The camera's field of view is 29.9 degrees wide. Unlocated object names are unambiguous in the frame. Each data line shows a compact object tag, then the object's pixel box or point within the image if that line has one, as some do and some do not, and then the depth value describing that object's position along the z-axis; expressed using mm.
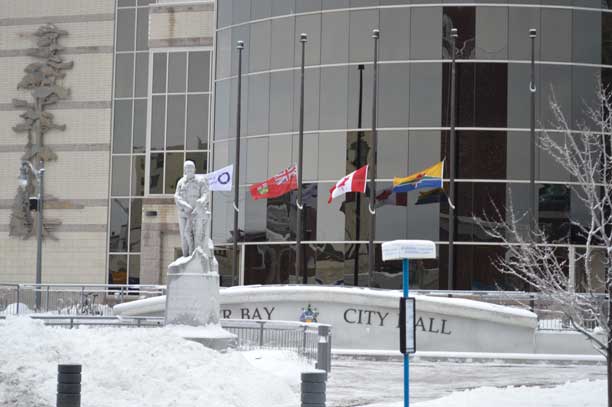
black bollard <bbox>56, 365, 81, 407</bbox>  13547
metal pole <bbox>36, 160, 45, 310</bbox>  42375
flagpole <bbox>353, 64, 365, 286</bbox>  42438
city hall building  42344
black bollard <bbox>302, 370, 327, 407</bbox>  13492
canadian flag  38562
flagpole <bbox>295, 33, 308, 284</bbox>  40553
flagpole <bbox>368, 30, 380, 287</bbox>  39406
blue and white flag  40375
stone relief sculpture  51281
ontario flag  40656
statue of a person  24703
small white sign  14086
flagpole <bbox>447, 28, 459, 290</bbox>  39500
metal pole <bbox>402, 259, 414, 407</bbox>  14245
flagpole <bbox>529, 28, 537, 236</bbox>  38594
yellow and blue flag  39094
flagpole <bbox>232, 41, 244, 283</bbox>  42500
